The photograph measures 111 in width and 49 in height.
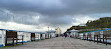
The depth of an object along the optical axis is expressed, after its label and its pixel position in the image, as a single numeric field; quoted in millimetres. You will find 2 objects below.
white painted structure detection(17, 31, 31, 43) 11453
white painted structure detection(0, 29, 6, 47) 7651
